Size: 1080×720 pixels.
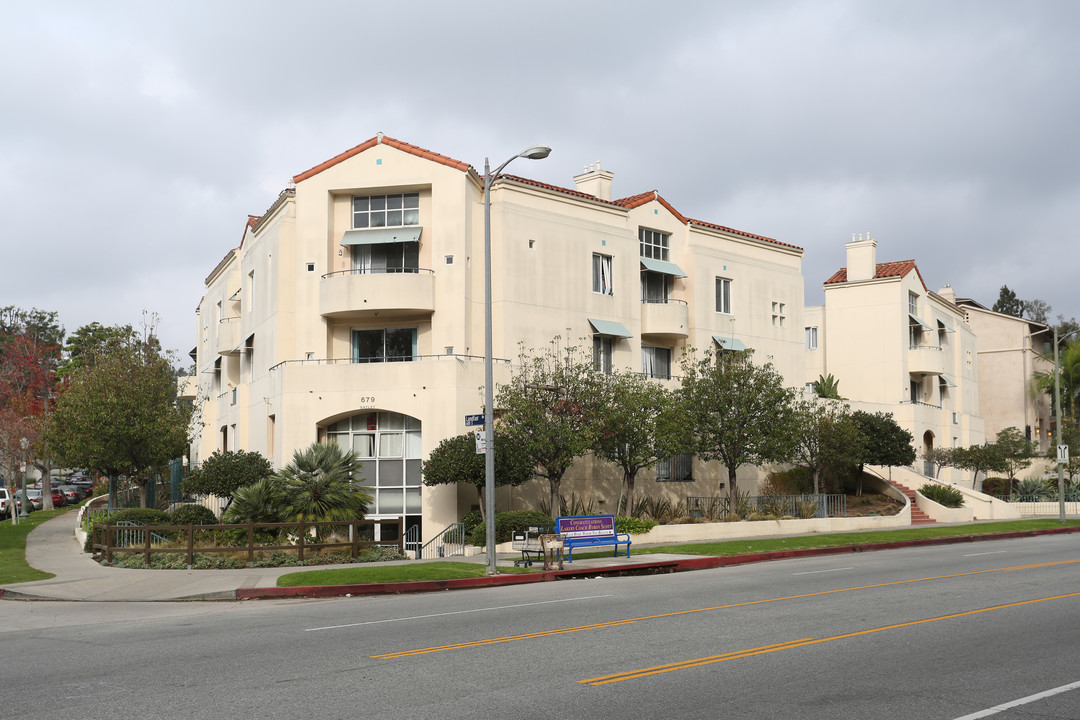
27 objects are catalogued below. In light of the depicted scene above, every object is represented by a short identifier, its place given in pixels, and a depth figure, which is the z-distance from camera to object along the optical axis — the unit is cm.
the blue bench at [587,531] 2397
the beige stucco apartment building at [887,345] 5219
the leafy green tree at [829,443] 3903
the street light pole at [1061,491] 3853
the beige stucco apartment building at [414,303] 3297
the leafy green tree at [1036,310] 9031
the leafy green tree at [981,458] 4778
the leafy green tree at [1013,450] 4838
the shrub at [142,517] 3173
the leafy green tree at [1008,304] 9131
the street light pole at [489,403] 2134
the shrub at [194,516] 3352
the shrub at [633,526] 3102
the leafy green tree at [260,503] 2781
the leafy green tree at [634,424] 3167
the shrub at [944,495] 4406
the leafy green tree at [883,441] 4269
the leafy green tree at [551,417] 3027
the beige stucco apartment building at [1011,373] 6869
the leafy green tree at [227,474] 3216
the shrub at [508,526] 2900
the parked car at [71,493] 6289
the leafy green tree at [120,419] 3616
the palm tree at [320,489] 2778
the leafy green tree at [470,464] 2952
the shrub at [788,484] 4206
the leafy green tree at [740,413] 3438
